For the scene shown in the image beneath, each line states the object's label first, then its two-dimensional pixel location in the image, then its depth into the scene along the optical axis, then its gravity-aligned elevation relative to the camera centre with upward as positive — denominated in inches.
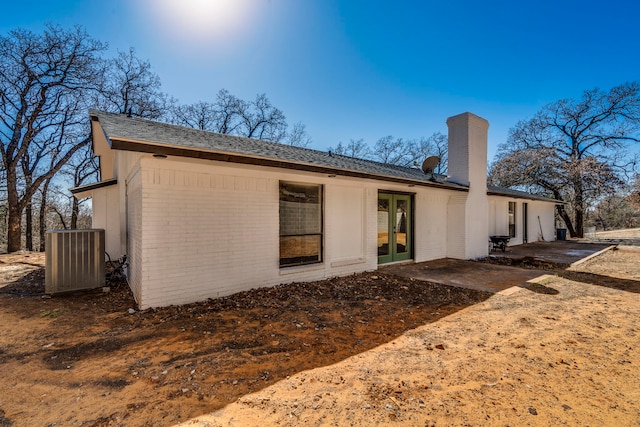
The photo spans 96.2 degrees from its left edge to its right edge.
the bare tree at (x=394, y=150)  1389.0 +307.3
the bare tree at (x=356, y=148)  1333.7 +305.6
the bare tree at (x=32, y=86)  538.9 +259.8
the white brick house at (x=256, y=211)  184.1 +2.4
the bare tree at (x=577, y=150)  752.3 +188.3
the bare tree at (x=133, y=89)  701.9 +322.5
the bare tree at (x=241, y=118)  963.3 +339.7
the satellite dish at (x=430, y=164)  419.5 +72.4
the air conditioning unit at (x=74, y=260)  217.6 -36.9
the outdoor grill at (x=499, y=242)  479.1 -49.0
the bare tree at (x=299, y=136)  1149.1 +312.6
